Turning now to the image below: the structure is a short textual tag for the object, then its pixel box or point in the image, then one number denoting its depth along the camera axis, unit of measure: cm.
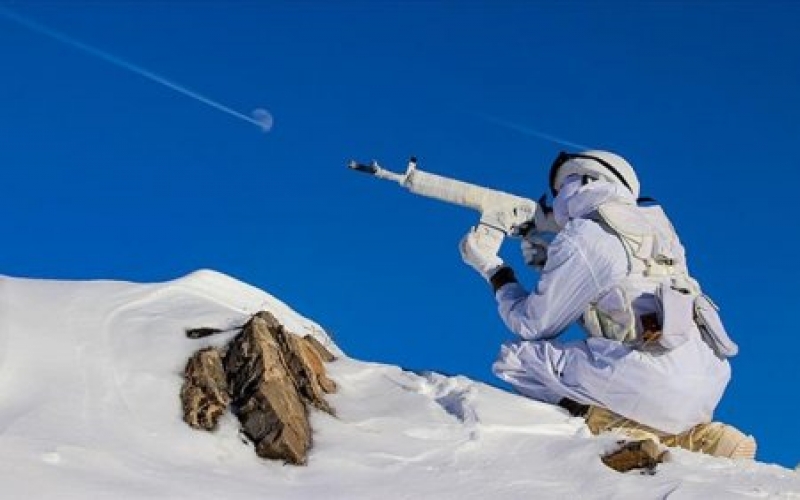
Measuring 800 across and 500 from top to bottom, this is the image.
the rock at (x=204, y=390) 772
